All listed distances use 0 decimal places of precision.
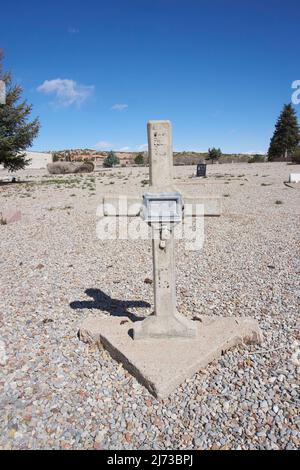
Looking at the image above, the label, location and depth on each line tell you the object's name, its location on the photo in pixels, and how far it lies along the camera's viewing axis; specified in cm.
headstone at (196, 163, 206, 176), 2684
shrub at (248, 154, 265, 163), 5459
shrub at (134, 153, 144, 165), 6300
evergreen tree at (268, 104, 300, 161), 5853
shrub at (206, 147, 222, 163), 5738
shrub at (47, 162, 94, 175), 3619
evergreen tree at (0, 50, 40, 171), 2319
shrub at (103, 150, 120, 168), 5497
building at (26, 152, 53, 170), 6410
